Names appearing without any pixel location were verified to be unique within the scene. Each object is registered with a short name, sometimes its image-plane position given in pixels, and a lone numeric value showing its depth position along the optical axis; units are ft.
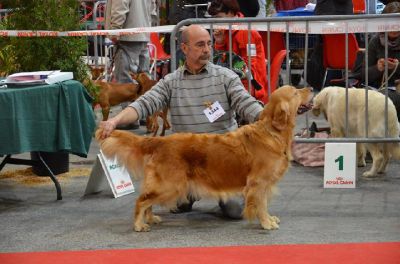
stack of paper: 28.71
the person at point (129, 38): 46.17
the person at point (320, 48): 44.19
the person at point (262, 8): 56.53
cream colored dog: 33.47
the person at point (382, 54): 37.35
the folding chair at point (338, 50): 42.55
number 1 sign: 30.02
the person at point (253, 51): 35.53
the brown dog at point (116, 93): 47.63
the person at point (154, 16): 49.84
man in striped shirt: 26.52
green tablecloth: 27.39
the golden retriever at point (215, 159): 24.58
